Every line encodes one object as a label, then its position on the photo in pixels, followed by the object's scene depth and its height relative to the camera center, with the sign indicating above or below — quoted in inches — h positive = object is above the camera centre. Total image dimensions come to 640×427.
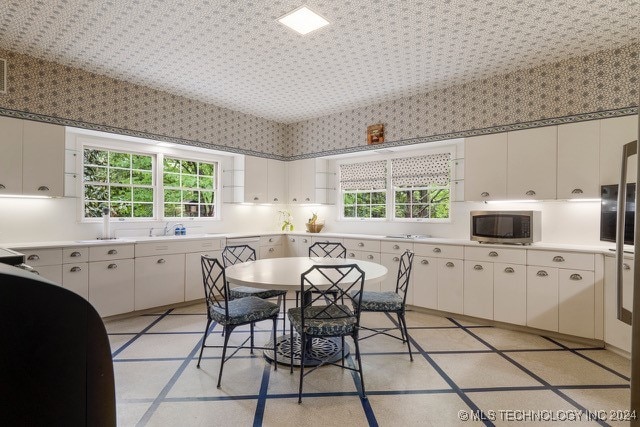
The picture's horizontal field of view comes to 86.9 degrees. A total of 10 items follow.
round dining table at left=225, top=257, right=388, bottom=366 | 100.0 -20.8
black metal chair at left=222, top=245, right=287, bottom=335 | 130.6 -32.5
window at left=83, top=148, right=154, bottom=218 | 172.1 +13.7
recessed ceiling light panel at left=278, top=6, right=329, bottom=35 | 108.7 +63.8
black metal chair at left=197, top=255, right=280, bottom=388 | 102.2 -32.0
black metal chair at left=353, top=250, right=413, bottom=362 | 116.3 -31.7
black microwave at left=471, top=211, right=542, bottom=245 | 145.3 -6.0
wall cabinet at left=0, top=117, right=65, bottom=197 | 133.7 +20.7
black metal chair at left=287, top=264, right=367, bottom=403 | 94.7 -31.2
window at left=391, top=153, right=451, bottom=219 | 190.7 +15.5
